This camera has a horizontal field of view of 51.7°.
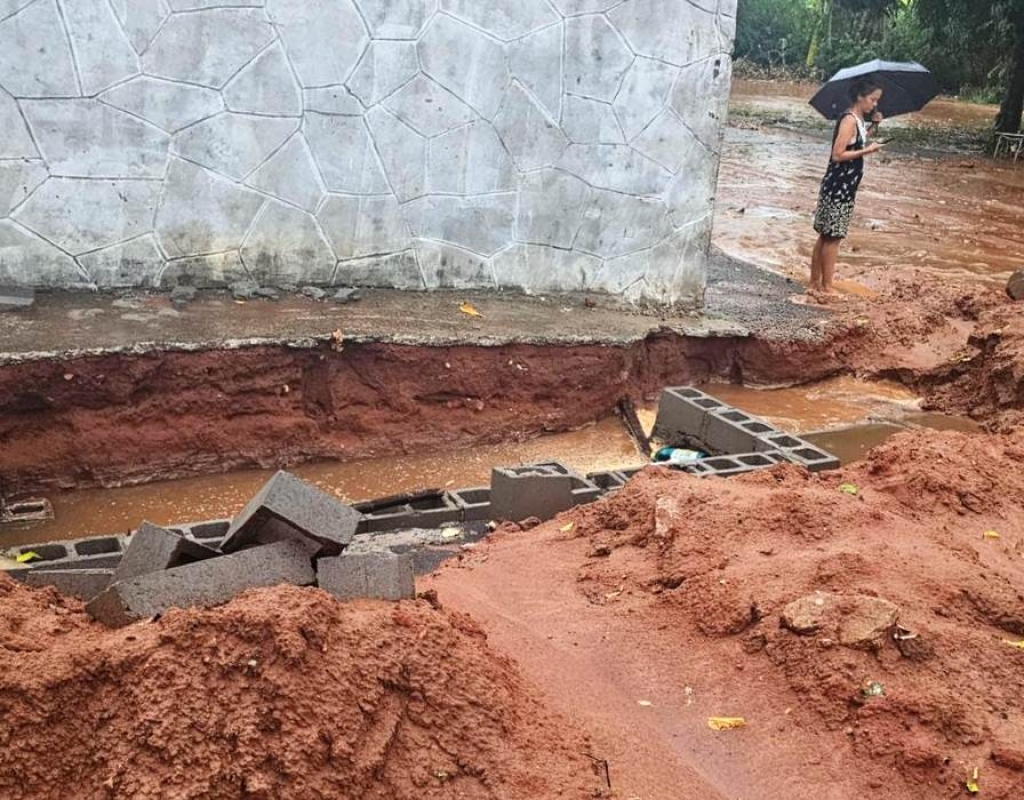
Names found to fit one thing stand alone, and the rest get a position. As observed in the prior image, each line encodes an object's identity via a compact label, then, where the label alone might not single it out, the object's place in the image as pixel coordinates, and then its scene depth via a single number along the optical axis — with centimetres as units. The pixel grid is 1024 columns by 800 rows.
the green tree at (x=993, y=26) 1828
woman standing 881
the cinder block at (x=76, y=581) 324
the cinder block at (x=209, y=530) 441
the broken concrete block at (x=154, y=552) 312
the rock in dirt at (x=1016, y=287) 916
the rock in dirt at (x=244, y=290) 680
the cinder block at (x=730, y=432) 586
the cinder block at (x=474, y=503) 498
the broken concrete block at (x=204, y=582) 288
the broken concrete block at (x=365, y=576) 309
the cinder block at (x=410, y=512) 482
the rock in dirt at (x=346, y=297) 696
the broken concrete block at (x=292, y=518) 316
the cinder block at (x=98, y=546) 428
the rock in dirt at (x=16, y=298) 616
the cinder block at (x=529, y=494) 493
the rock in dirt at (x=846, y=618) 341
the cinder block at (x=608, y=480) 528
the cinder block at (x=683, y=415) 625
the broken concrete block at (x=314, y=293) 697
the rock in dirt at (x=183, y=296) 660
